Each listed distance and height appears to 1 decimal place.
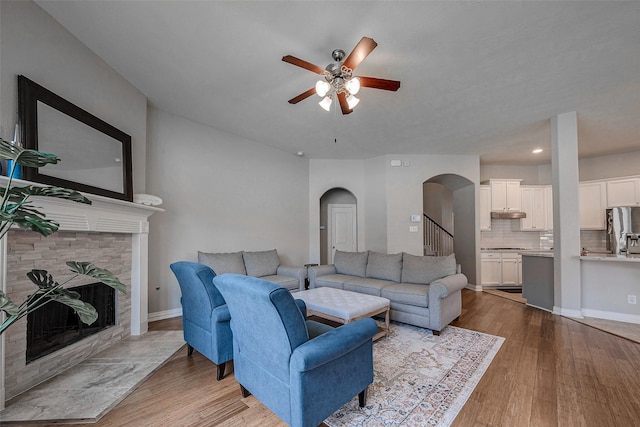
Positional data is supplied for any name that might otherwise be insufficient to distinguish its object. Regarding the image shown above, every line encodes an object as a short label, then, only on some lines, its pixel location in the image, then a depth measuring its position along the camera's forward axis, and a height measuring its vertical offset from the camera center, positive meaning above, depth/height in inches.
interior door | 277.3 -10.4
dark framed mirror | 79.0 +26.7
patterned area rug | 71.7 -54.7
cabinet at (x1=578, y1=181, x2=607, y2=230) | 213.2 +9.0
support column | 149.3 -1.4
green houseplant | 47.0 -0.5
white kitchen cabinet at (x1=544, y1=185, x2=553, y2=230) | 239.5 +8.3
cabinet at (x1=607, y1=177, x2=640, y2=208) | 199.8 +18.1
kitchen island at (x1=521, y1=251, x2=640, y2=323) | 143.3 -40.3
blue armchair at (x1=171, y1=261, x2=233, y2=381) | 88.0 -33.3
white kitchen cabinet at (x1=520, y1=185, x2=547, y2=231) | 241.8 +7.2
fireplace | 75.5 -14.6
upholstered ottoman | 107.8 -38.4
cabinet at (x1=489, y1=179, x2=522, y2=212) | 242.1 +18.3
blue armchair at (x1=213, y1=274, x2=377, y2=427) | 58.1 -33.0
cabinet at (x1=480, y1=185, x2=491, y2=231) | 240.8 +7.5
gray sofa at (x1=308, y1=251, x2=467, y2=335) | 127.5 -37.9
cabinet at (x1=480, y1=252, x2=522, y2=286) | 230.7 -46.0
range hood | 239.0 +1.0
